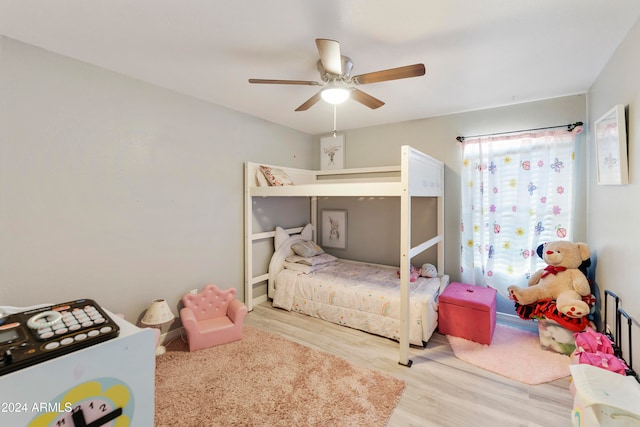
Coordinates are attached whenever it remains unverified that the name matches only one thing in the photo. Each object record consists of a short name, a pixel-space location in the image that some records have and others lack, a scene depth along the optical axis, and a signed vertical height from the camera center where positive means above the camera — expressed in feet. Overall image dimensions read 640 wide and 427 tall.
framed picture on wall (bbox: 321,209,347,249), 12.98 -0.73
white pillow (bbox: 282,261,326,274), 10.95 -2.17
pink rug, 6.84 -3.91
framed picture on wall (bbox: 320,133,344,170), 13.09 +2.94
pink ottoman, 8.16 -3.05
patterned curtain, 8.64 +0.37
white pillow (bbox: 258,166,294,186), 10.48 +1.42
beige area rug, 5.51 -3.98
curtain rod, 8.33 +2.66
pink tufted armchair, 7.85 -3.20
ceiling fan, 5.07 +2.87
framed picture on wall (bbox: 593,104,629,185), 5.46 +1.39
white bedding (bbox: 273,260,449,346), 8.17 -2.80
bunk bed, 7.29 +0.60
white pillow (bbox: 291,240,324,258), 11.79 -1.55
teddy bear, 7.23 -1.95
